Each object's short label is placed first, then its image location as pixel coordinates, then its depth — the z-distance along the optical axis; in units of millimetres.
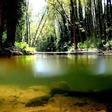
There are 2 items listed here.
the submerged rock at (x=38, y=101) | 2320
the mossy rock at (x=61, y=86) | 3149
